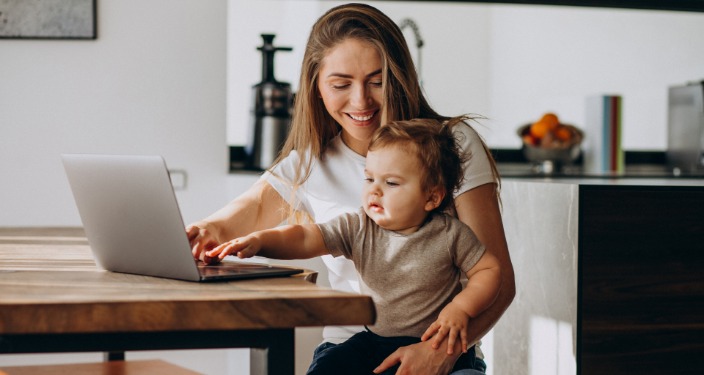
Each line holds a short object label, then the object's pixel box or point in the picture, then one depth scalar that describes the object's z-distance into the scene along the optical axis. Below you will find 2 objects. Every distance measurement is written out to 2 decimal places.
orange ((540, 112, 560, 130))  3.66
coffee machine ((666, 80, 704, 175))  3.81
